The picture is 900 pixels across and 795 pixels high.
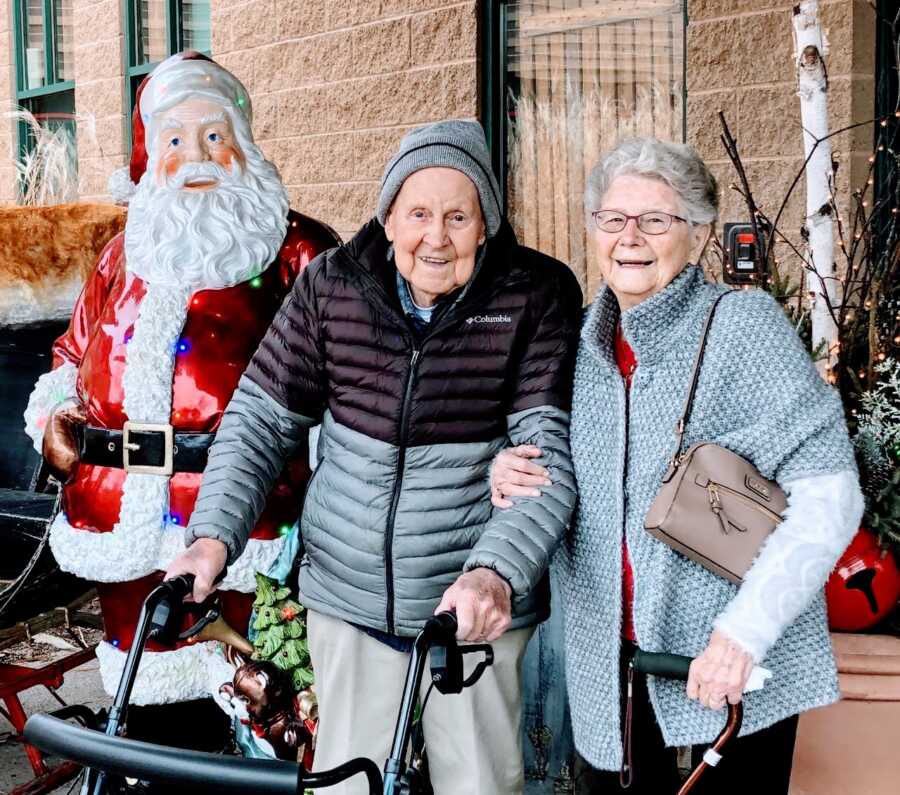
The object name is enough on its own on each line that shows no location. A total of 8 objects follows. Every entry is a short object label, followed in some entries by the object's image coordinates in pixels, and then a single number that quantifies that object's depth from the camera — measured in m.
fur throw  4.59
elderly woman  2.06
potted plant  2.84
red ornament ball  2.98
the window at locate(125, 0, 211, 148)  7.78
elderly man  2.45
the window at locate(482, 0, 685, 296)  5.39
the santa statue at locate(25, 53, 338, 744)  3.31
